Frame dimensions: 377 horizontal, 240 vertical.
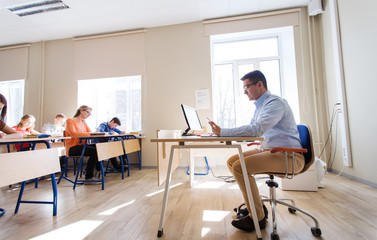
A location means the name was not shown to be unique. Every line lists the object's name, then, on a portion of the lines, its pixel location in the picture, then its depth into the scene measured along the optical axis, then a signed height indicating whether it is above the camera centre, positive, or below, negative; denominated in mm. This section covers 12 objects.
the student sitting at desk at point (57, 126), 3721 +174
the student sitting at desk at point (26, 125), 3111 +178
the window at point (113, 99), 3943 +769
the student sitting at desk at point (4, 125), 1670 +96
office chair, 1136 -259
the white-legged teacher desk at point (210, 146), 1068 -115
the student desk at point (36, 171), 1334 -313
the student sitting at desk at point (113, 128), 3392 +93
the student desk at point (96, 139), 2346 -115
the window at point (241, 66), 3598 +1330
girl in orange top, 2562 -195
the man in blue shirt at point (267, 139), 1175 -85
